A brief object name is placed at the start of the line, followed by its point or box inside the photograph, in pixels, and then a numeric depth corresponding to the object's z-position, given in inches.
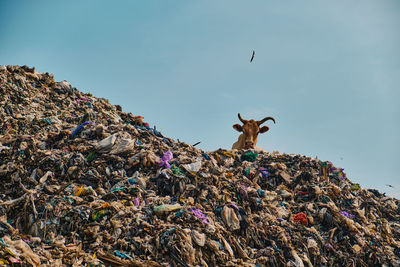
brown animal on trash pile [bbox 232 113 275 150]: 1057.1
